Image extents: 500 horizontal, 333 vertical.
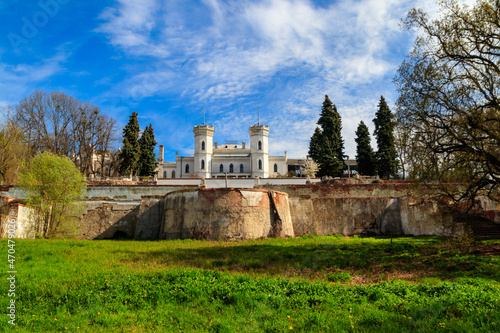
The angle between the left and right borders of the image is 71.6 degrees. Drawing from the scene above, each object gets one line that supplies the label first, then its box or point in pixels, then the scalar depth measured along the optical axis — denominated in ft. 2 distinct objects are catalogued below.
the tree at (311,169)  166.04
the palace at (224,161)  232.12
